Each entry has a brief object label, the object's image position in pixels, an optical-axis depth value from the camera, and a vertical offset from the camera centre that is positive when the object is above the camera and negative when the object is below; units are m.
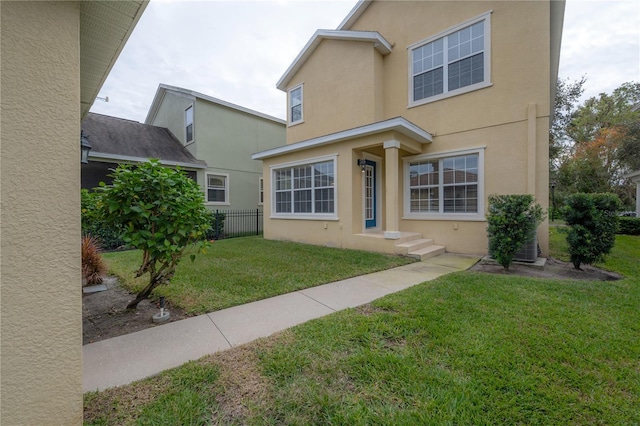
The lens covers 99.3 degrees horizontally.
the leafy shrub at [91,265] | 4.96 -1.02
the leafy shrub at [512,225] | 5.58 -0.29
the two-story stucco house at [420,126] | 7.07 +2.32
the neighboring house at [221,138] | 13.80 +3.98
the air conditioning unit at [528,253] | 6.39 -1.00
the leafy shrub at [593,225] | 5.39 -0.29
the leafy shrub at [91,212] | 3.54 -0.01
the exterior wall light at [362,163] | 8.49 +1.48
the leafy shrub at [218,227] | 12.41 -0.76
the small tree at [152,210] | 3.26 +0.00
